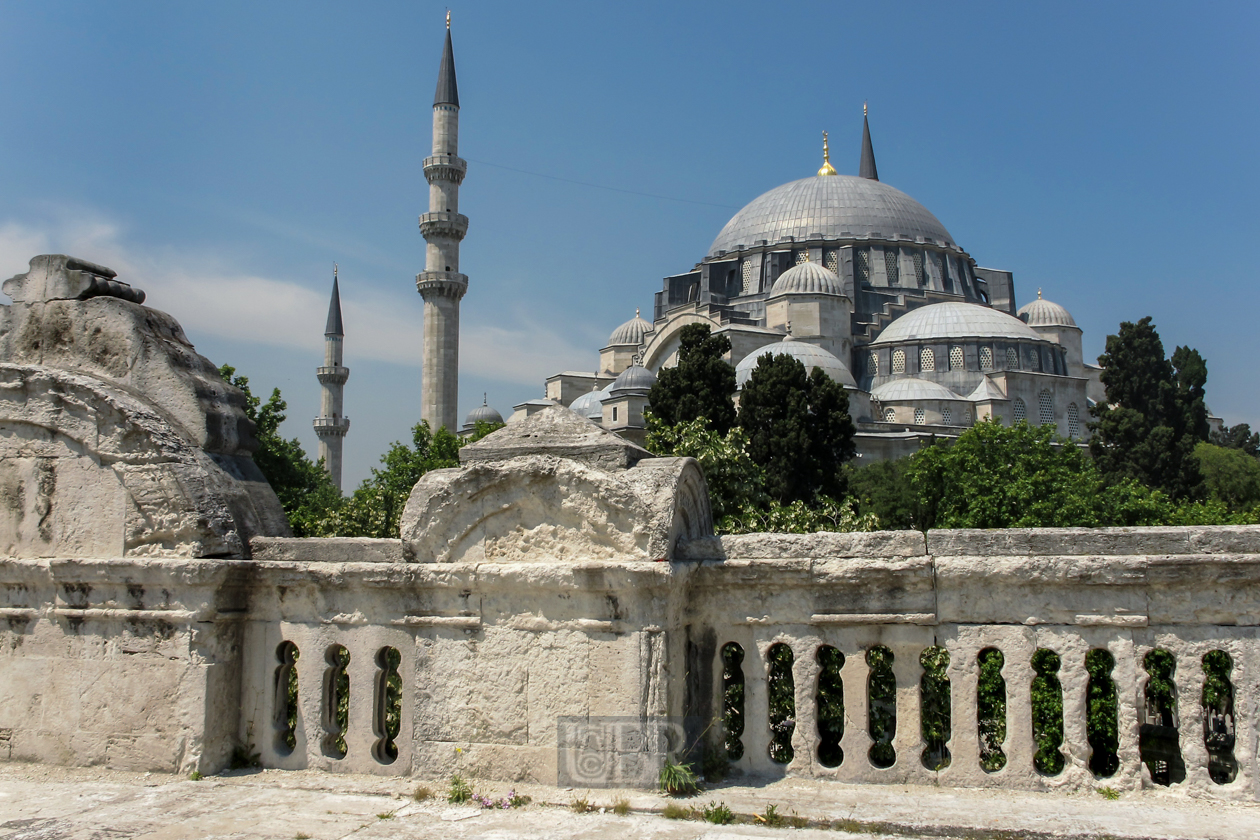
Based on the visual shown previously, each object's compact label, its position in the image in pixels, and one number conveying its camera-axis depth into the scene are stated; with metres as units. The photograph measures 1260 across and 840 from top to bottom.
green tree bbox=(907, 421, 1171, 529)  18.45
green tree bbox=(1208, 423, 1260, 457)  46.31
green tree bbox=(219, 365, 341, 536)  25.25
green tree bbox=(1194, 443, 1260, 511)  31.19
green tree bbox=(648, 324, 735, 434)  25.93
